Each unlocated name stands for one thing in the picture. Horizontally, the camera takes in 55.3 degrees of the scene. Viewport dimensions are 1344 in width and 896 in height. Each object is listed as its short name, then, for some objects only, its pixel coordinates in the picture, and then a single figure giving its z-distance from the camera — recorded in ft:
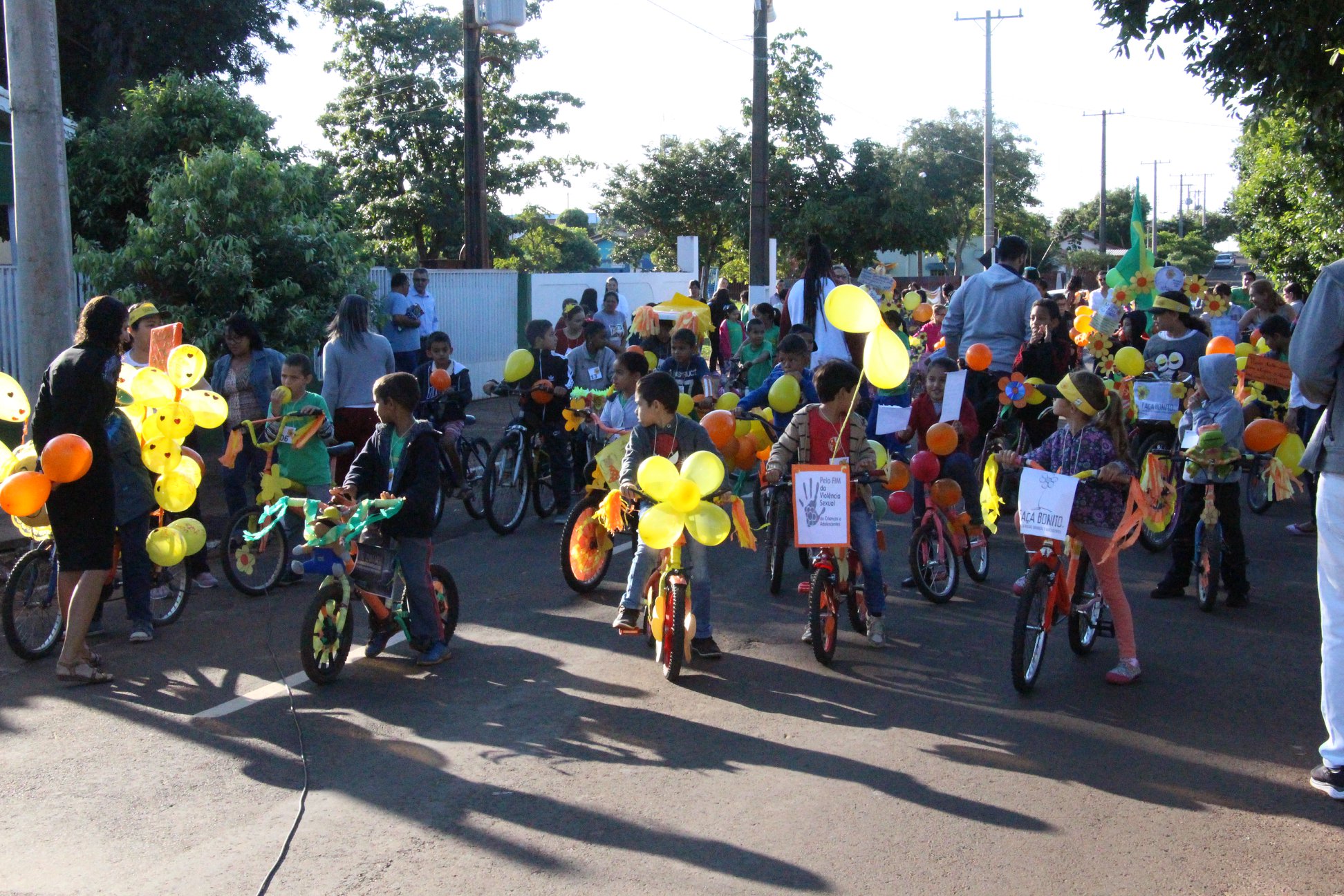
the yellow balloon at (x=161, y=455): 23.06
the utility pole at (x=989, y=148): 124.76
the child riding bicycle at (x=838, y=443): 22.79
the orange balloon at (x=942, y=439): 25.41
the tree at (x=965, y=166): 179.11
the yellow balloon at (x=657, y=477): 19.75
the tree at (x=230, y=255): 40.63
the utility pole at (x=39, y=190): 30.32
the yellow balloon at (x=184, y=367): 23.18
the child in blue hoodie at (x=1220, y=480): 25.63
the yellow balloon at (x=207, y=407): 23.58
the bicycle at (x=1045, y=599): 19.92
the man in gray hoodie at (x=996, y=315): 32.14
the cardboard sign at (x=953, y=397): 26.43
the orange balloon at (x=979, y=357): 31.35
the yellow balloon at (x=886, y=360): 20.94
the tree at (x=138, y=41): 80.89
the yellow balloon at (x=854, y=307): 21.43
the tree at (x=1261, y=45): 34.27
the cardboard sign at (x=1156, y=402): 31.04
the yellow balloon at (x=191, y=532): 23.35
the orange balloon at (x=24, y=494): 19.43
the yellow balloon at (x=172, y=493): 23.22
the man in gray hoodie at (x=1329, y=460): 15.76
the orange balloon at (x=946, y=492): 25.31
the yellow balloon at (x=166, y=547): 22.70
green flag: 43.27
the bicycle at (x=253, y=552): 27.02
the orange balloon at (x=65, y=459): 19.72
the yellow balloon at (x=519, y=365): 33.14
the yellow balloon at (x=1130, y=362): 32.73
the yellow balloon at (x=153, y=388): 22.95
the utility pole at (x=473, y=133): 60.90
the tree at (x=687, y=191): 134.82
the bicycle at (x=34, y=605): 22.03
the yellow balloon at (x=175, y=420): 23.18
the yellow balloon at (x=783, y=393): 28.91
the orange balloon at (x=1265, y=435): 24.11
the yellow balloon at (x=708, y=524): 19.69
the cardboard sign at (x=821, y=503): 21.83
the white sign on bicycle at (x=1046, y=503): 20.04
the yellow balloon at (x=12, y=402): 21.83
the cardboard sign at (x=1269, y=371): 22.63
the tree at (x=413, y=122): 103.24
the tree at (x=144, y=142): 49.96
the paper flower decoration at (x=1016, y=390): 30.81
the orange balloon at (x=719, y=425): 26.32
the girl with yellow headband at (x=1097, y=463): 20.84
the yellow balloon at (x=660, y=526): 19.90
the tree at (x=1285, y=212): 73.97
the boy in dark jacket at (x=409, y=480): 21.36
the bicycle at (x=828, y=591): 21.75
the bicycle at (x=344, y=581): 20.16
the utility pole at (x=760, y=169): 74.28
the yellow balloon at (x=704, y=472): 19.80
